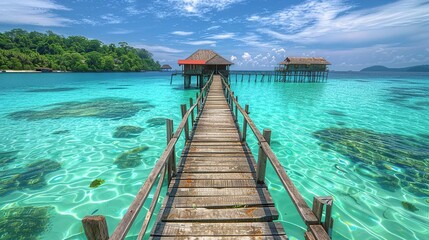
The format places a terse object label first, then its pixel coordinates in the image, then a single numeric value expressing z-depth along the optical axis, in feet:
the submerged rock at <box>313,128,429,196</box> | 22.30
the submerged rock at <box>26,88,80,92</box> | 101.71
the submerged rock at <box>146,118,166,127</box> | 43.73
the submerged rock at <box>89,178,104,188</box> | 21.57
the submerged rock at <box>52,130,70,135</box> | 37.32
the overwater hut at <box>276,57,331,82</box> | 152.35
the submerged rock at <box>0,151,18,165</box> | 26.45
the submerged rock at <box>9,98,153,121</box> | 50.44
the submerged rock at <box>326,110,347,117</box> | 53.33
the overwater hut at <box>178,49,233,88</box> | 104.06
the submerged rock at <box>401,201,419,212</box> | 18.19
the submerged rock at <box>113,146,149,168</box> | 26.01
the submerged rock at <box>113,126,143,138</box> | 36.32
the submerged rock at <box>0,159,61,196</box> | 21.24
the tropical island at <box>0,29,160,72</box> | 246.68
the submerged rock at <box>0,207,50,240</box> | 15.46
